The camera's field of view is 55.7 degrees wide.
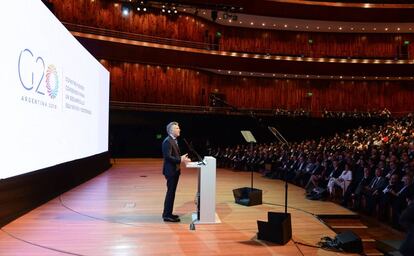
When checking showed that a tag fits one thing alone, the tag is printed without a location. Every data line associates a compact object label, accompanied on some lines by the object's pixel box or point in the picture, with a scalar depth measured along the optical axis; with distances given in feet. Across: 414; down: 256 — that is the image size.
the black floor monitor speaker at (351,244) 15.21
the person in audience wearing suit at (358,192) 24.68
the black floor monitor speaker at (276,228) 15.69
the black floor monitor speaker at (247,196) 23.66
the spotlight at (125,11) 66.59
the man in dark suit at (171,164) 18.57
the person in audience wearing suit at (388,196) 22.27
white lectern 18.48
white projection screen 15.25
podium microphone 18.20
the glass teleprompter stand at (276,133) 17.06
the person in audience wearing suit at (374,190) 23.40
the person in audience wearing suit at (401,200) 21.07
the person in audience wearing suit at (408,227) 8.89
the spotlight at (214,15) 66.56
